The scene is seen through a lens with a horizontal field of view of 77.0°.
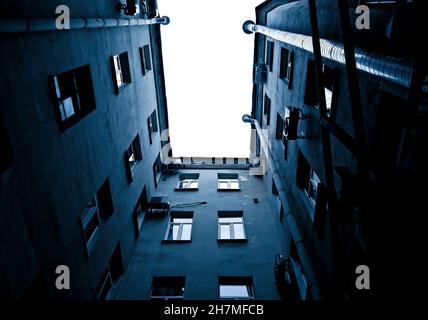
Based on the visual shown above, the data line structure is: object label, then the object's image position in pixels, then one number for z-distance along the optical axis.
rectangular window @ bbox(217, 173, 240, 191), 20.57
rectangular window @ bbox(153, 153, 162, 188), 19.20
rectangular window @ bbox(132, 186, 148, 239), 14.34
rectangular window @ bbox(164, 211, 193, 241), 15.69
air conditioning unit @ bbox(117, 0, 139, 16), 12.11
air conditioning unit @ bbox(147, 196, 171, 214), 16.58
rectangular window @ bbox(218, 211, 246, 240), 15.51
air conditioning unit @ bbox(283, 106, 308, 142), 10.10
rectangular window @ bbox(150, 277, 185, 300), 12.48
